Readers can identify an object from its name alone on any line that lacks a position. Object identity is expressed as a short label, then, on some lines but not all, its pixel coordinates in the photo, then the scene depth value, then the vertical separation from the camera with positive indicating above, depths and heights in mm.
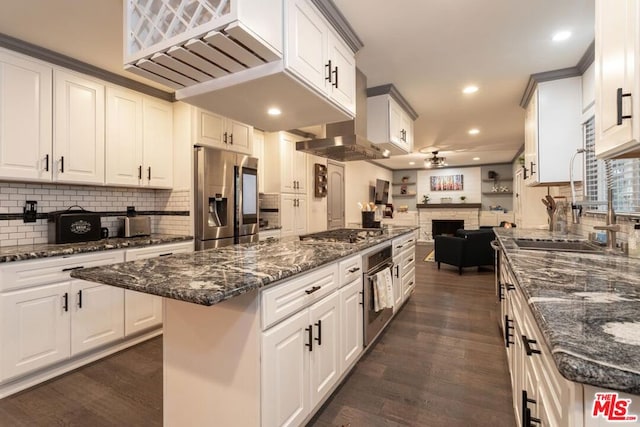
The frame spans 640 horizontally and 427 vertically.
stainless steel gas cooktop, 2635 -196
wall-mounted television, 8648 +669
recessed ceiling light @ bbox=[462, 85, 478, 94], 3467 +1432
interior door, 5508 +355
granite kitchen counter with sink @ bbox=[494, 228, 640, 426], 596 -285
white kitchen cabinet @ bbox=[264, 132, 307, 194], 4344 +748
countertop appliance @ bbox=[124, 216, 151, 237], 3014 -102
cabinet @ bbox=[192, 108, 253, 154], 3242 +946
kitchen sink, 2266 -253
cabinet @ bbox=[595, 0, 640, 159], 1080 +537
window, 2002 +248
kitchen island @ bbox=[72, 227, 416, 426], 1281 -556
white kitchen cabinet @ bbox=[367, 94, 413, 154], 3439 +1055
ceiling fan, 7271 +1312
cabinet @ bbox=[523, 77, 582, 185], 2990 +848
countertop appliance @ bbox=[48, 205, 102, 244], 2561 -84
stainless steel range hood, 2840 +706
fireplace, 9531 -374
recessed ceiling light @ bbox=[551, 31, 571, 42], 2387 +1402
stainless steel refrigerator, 3234 +199
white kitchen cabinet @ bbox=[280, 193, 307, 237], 4359 +14
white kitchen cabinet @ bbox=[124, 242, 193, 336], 2680 -821
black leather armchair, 5367 -626
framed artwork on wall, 9828 +1024
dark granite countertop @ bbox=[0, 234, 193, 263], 2088 -242
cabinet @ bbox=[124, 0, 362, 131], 1465 +846
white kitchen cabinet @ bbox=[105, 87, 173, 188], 2893 +759
